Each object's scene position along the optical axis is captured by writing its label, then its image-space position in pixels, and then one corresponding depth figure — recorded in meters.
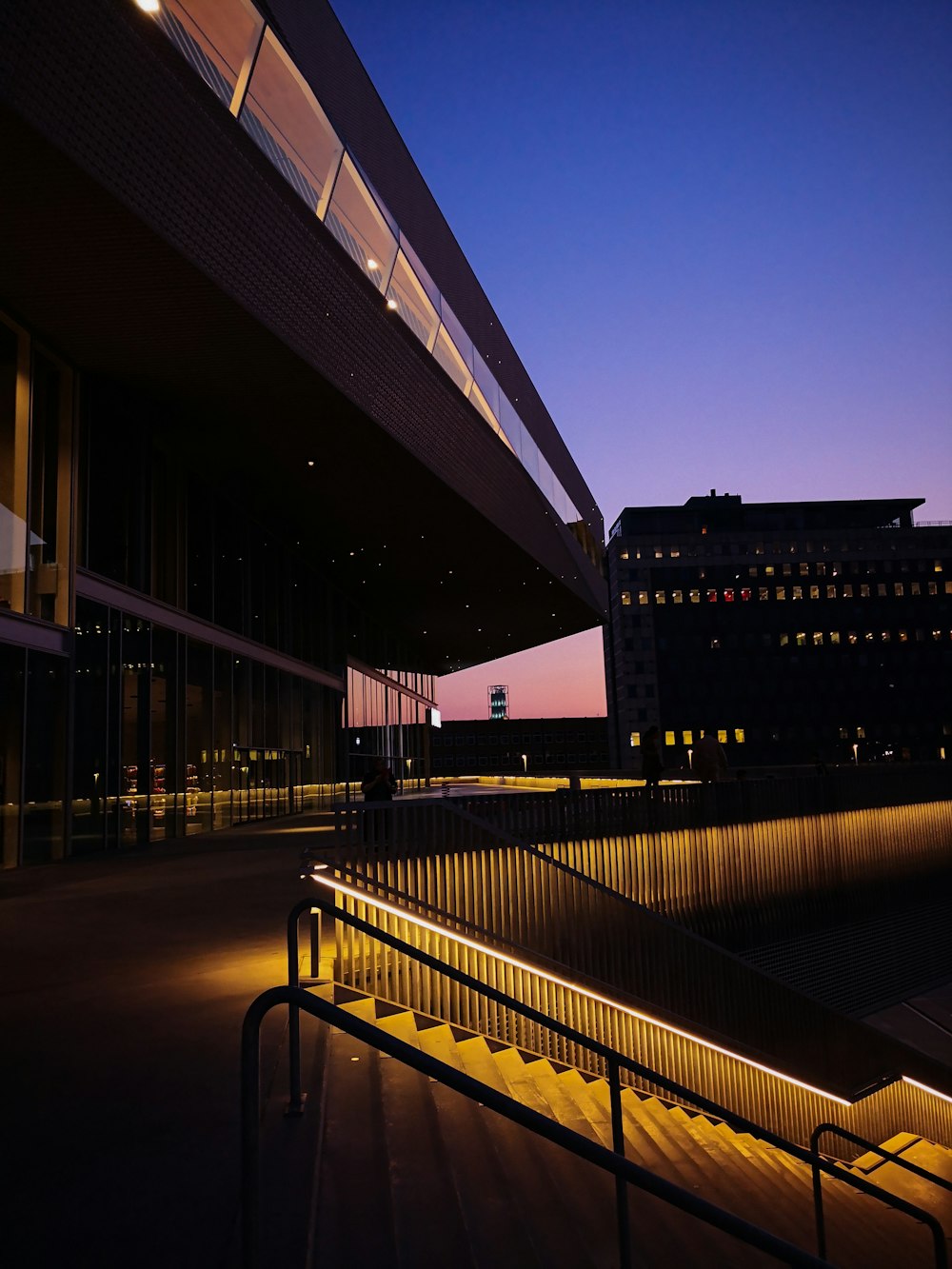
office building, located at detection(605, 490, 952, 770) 95.06
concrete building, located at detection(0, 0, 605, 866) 10.85
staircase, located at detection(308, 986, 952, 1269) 4.03
